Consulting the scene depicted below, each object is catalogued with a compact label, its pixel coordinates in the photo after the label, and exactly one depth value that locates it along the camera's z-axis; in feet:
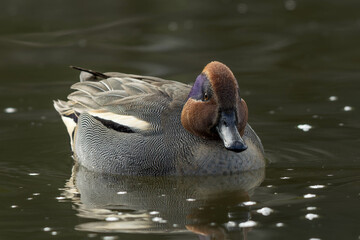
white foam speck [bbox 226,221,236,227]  50.59
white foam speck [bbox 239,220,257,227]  50.20
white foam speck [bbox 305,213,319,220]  51.14
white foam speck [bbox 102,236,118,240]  48.49
